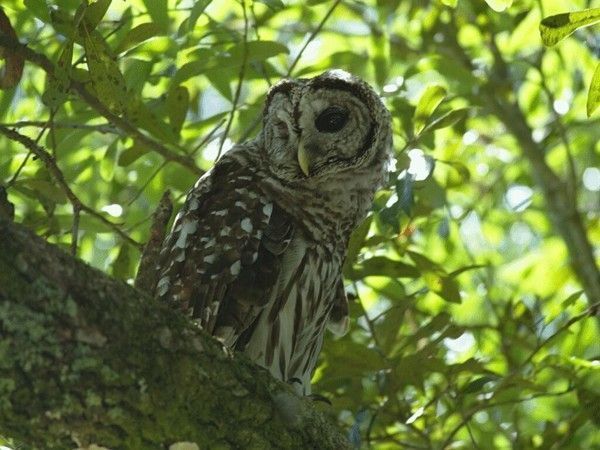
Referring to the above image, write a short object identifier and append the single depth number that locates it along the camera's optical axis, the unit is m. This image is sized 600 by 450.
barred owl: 6.18
